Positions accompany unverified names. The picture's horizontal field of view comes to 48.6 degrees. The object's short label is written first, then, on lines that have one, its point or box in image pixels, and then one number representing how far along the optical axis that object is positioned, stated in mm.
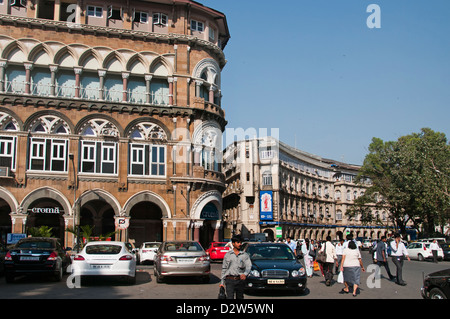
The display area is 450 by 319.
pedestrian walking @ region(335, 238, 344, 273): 18841
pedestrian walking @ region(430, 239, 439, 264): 33594
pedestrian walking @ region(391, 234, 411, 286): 17141
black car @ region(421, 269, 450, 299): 10488
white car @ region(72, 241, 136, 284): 15719
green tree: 44438
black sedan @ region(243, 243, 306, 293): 14000
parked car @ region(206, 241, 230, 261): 32812
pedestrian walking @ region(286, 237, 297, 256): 23403
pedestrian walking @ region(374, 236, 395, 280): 18297
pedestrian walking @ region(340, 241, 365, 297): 14188
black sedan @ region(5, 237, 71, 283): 16594
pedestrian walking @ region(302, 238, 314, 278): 20188
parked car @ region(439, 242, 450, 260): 37500
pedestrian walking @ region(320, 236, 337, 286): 17002
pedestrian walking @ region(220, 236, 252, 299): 9891
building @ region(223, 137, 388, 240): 68062
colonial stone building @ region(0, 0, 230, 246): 33938
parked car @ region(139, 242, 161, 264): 28812
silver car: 16422
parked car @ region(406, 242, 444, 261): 37125
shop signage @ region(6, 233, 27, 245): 28877
